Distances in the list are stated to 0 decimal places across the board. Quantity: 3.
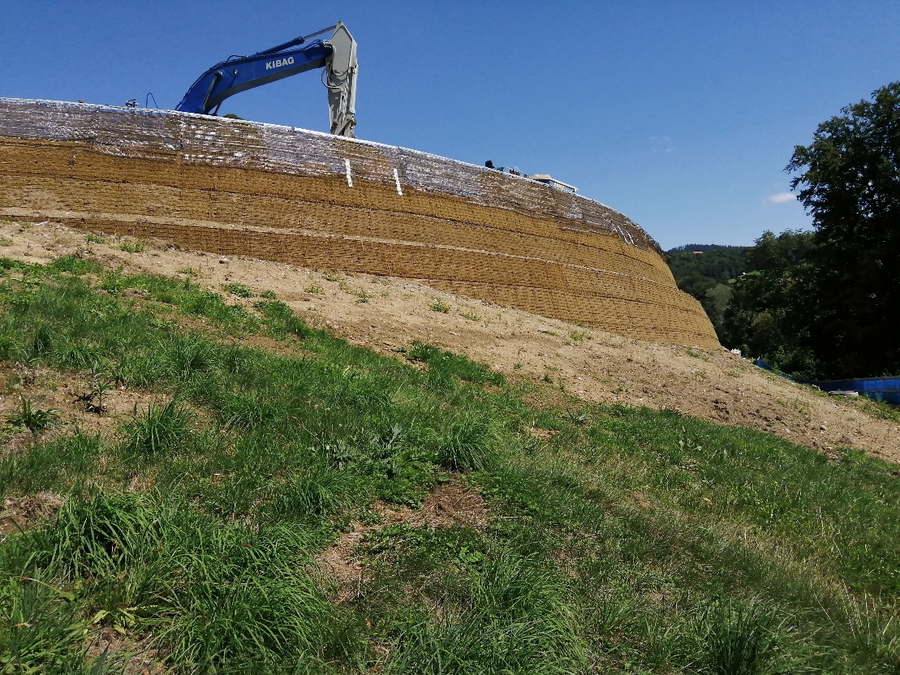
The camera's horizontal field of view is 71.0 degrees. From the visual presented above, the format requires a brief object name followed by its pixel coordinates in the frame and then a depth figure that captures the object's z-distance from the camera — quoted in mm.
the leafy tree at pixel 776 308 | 30953
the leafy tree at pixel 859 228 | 27078
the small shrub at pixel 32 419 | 4109
